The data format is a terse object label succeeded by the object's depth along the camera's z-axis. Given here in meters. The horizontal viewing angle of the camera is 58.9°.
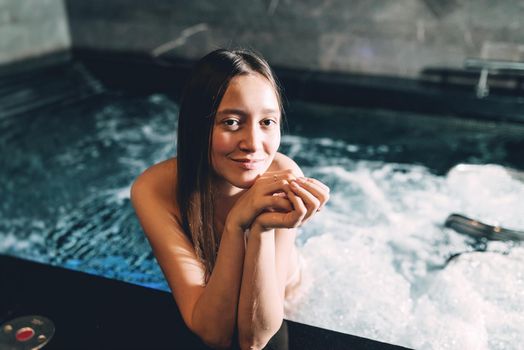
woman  1.26
